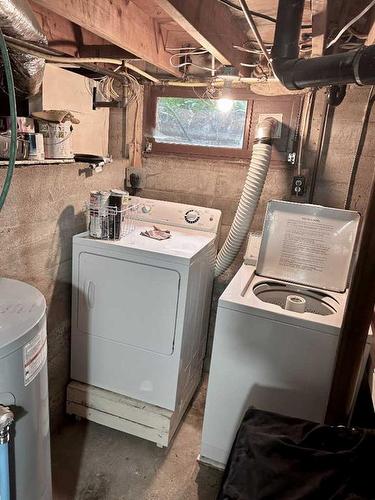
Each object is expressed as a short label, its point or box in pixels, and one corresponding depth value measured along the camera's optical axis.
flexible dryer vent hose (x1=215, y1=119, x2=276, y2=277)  2.10
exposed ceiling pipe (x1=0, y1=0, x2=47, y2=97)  1.20
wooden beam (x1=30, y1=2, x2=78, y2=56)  1.67
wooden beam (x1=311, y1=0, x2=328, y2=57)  1.23
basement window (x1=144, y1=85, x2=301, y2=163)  2.23
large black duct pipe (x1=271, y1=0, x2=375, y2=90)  1.21
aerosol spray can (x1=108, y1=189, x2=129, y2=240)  2.00
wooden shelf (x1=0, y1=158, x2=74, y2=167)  1.46
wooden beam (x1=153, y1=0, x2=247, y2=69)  1.29
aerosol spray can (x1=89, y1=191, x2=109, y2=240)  1.98
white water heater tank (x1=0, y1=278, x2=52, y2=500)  1.00
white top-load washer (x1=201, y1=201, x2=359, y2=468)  1.65
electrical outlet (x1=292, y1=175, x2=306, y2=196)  2.20
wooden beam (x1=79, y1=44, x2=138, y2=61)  1.97
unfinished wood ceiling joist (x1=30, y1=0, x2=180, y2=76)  1.31
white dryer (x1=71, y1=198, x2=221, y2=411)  1.89
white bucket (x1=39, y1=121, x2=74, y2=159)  1.75
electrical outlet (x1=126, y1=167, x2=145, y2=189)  2.60
